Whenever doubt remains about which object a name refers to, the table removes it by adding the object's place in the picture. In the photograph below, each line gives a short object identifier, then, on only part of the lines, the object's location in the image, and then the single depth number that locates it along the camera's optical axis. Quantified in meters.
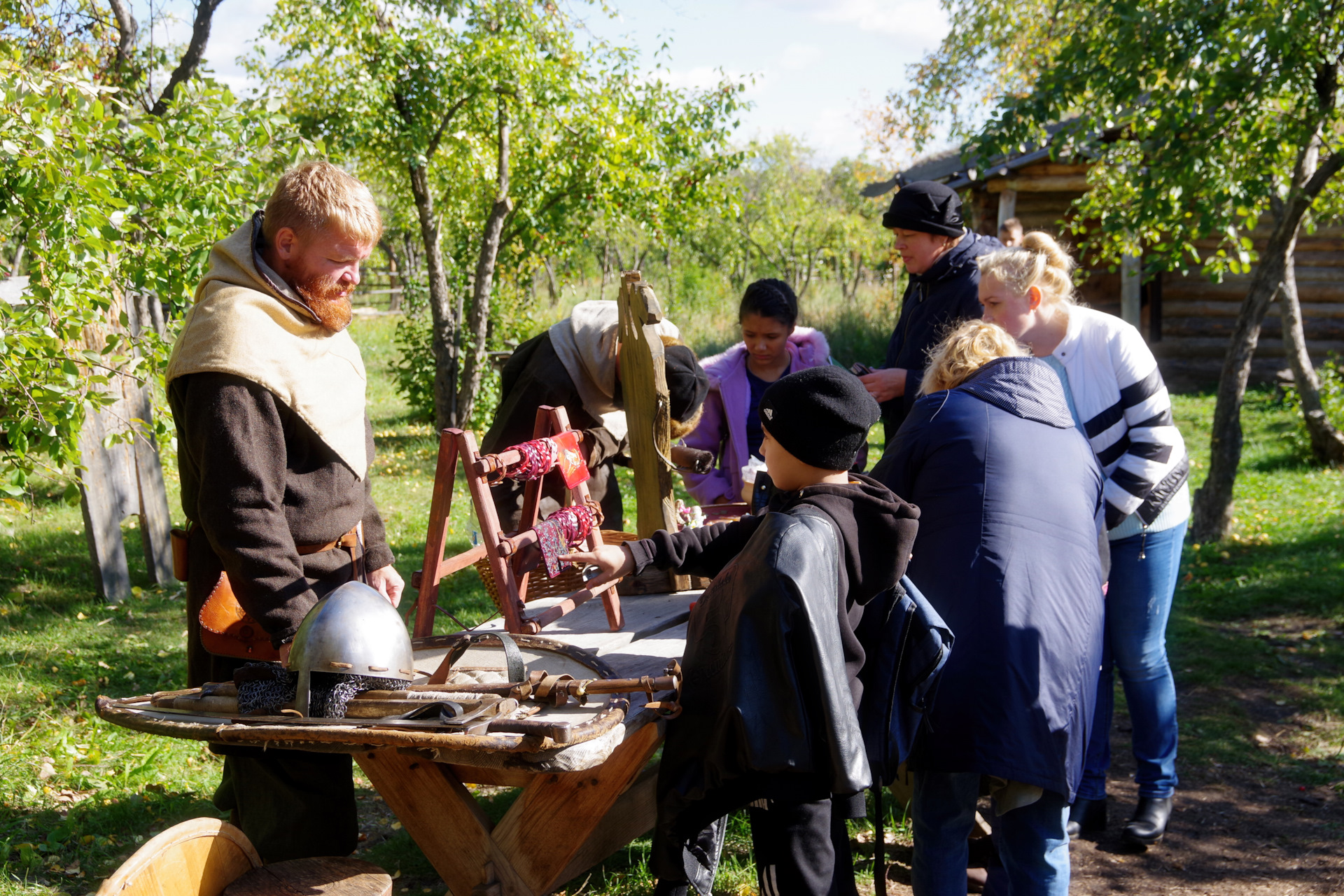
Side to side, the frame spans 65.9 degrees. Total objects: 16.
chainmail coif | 1.96
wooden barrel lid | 1.91
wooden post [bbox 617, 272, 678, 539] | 3.31
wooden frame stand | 2.79
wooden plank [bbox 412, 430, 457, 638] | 2.82
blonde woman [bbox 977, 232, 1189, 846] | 3.13
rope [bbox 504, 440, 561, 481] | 2.95
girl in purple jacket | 3.98
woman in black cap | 3.76
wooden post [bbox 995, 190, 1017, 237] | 12.91
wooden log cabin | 12.88
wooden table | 2.27
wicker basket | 3.22
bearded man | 2.17
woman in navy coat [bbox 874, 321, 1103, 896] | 2.34
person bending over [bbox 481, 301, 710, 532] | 3.63
